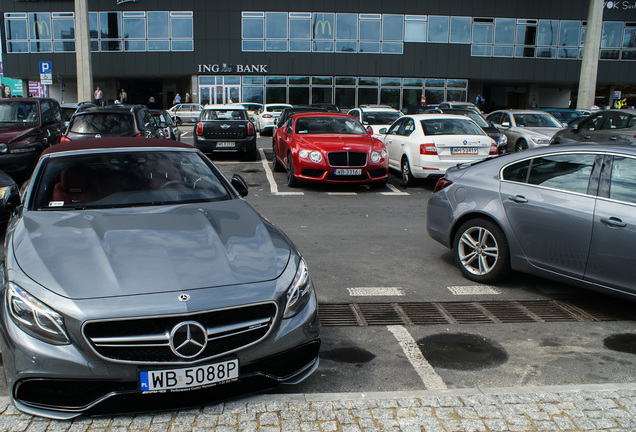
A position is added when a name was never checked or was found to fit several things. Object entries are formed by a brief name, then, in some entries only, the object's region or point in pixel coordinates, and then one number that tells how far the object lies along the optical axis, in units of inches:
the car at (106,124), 472.1
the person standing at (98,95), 1345.2
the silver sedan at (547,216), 196.4
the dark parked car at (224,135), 645.3
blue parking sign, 1026.1
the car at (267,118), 1097.5
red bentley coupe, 466.6
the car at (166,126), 580.1
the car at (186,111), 1341.2
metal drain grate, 203.3
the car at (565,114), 901.2
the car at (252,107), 1278.3
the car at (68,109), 796.6
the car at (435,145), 477.7
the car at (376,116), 763.4
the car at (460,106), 915.5
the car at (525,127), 655.1
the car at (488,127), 630.5
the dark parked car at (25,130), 480.1
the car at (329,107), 1017.4
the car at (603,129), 527.5
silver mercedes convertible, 123.0
